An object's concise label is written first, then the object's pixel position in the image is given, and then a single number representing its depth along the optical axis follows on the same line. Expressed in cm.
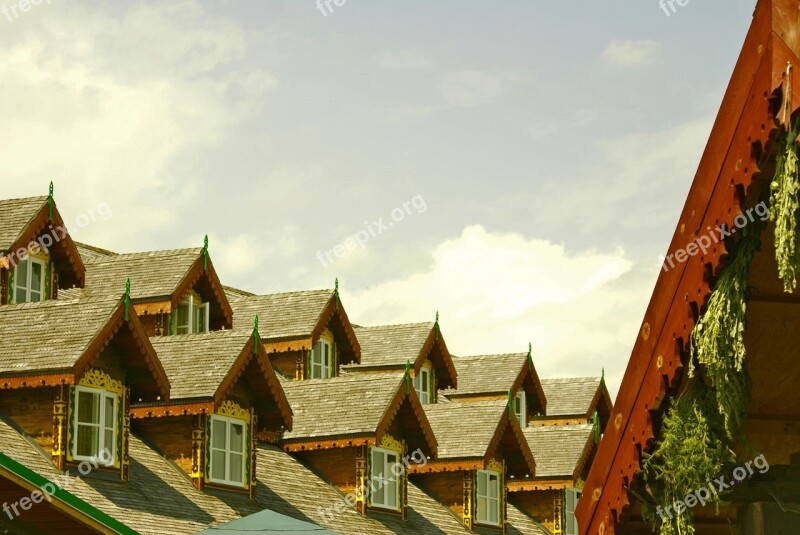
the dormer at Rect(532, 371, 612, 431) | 4028
